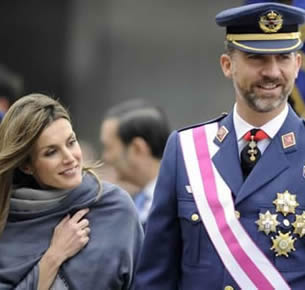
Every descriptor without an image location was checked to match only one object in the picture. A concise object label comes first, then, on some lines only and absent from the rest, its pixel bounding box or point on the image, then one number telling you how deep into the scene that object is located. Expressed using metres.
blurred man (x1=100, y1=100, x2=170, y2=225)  16.81
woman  12.42
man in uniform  11.52
